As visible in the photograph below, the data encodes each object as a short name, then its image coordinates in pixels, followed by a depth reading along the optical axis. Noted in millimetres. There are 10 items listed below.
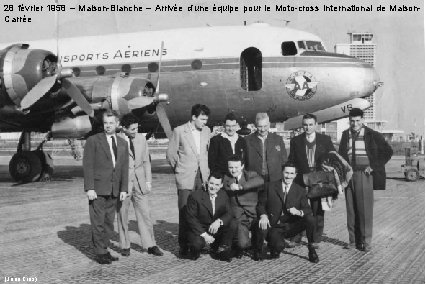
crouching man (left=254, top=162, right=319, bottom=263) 6770
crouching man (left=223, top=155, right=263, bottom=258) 6902
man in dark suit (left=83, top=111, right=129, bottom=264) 6684
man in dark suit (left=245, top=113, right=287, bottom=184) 7438
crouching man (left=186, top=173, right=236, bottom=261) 6750
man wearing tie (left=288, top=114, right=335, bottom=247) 7477
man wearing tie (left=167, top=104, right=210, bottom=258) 7223
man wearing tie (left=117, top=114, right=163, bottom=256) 7133
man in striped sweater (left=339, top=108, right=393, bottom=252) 7438
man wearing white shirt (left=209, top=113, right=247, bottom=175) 7180
